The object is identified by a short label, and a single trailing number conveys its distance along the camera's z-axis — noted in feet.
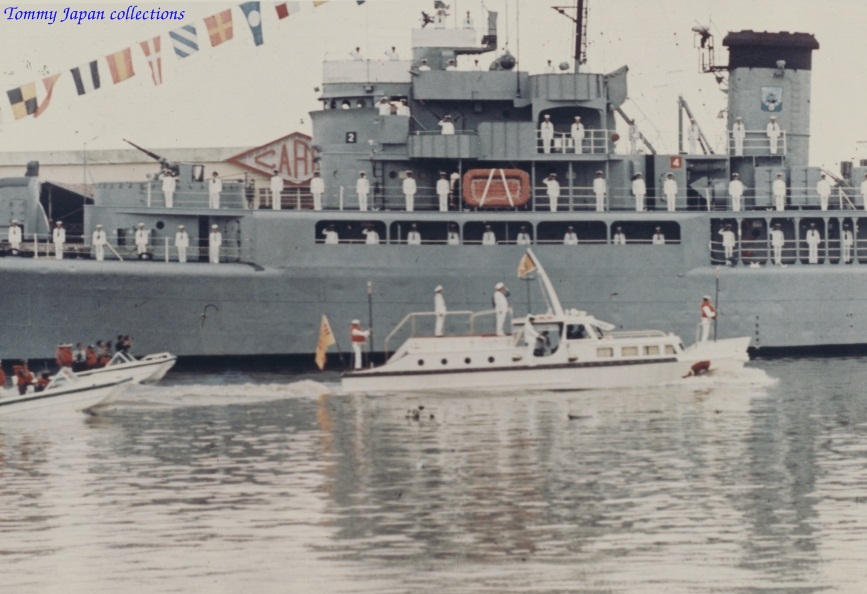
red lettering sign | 231.91
